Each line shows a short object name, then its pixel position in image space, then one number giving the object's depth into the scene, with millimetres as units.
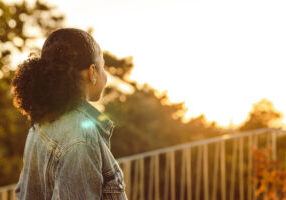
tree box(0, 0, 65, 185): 10227
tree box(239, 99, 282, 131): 19356
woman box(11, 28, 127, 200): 1306
